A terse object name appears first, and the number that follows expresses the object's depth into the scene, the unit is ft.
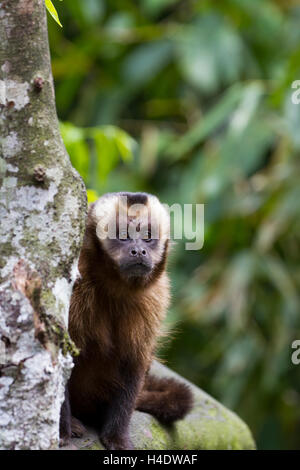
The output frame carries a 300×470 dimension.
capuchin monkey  20.10
